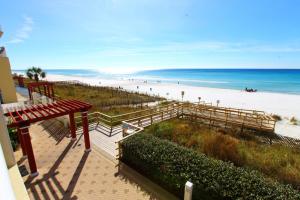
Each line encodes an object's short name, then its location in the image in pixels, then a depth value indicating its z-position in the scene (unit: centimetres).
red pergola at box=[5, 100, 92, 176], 698
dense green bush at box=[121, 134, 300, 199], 480
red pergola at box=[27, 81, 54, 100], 1630
